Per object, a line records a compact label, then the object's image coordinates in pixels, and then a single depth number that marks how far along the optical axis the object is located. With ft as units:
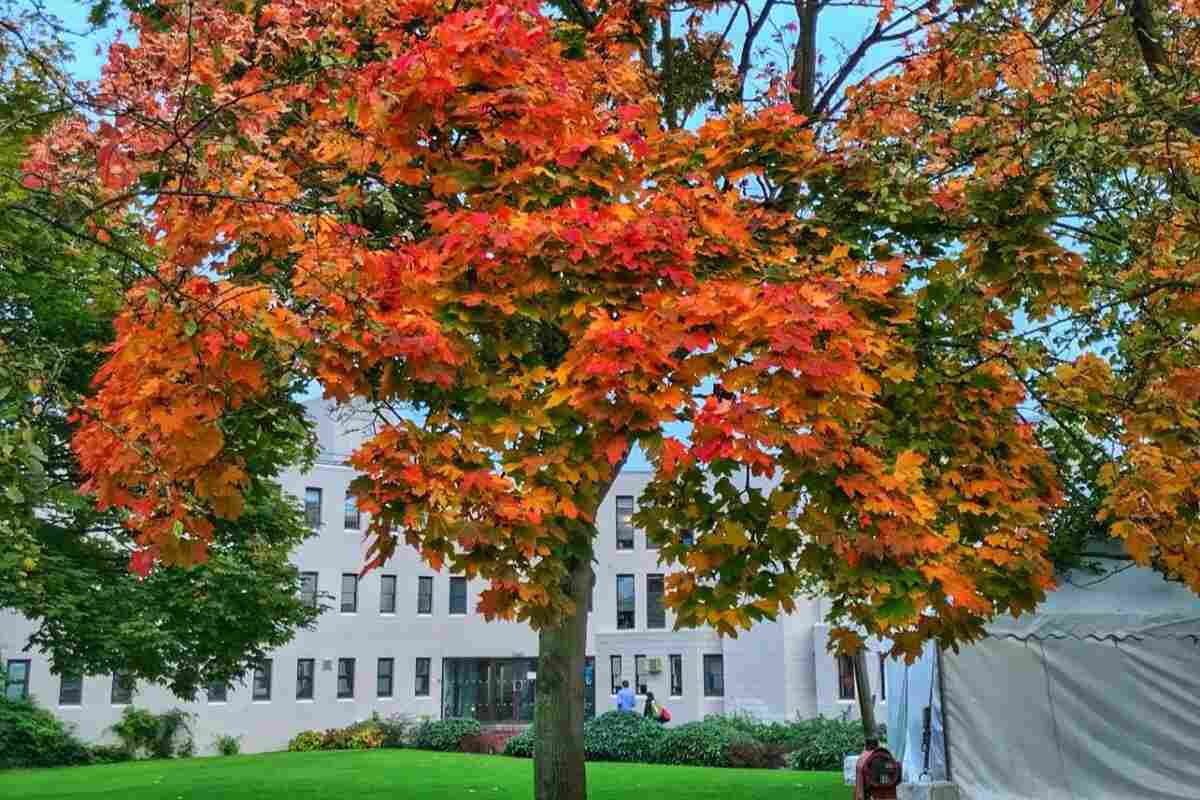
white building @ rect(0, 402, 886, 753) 122.62
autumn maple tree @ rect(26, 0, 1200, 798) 21.48
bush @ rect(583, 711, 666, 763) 95.20
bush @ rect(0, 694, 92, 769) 103.71
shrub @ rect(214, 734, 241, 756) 120.47
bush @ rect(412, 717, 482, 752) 120.06
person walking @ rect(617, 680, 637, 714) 109.94
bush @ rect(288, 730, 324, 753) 125.70
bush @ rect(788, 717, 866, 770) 85.56
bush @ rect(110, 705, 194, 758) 112.98
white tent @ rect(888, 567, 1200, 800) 46.29
